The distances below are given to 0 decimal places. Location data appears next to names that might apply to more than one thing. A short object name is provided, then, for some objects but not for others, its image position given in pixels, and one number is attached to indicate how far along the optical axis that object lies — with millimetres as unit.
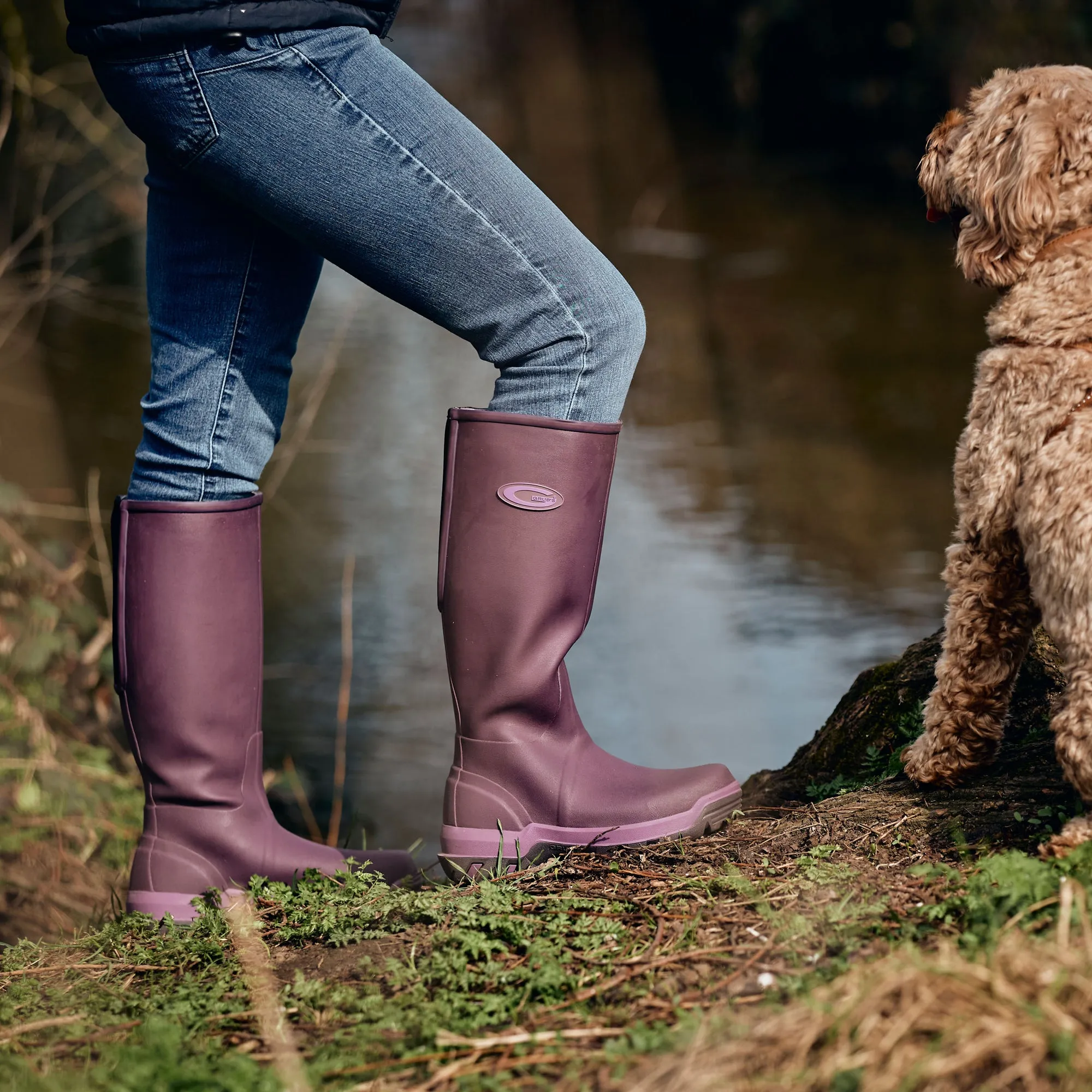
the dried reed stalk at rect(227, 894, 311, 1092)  3159
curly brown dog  3359
